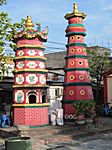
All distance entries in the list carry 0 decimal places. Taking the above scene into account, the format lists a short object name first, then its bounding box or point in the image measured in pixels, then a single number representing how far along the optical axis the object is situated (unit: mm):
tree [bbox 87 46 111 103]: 28852
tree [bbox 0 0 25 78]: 9859
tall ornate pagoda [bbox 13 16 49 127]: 15672
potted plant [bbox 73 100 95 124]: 15625
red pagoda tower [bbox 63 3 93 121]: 17391
